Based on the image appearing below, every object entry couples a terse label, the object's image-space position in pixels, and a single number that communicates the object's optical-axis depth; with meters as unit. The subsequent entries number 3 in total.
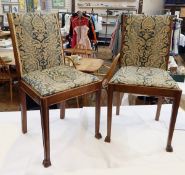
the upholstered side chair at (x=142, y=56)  1.63
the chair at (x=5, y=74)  3.44
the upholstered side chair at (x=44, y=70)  1.44
